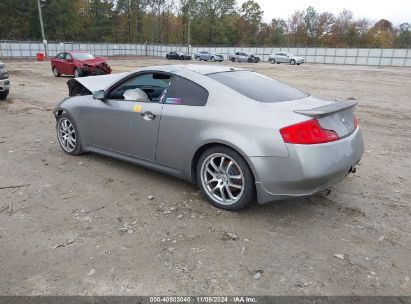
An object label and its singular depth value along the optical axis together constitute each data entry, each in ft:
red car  62.59
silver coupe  11.45
